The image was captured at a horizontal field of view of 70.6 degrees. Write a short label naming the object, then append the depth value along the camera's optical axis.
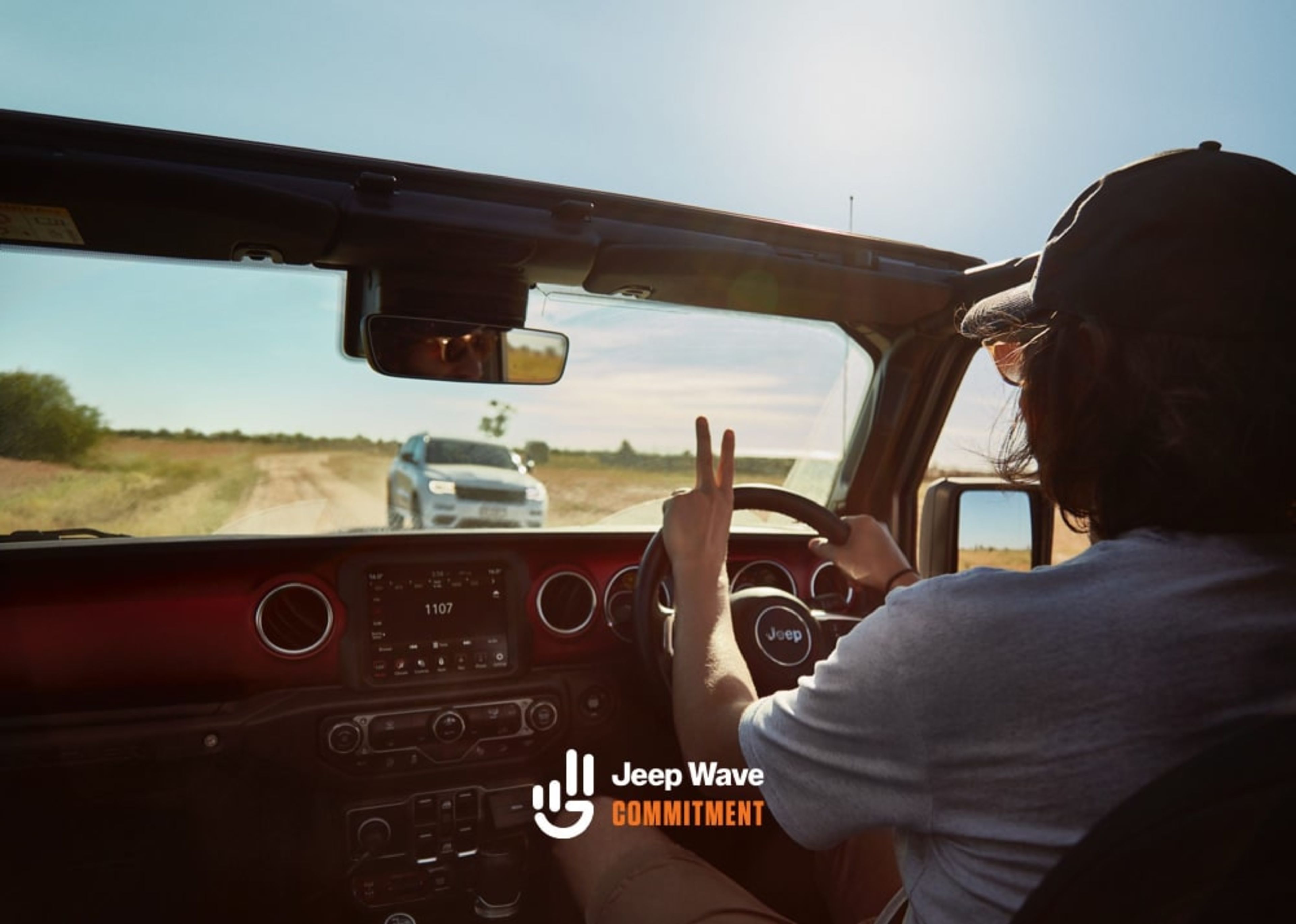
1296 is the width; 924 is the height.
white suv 12.36
